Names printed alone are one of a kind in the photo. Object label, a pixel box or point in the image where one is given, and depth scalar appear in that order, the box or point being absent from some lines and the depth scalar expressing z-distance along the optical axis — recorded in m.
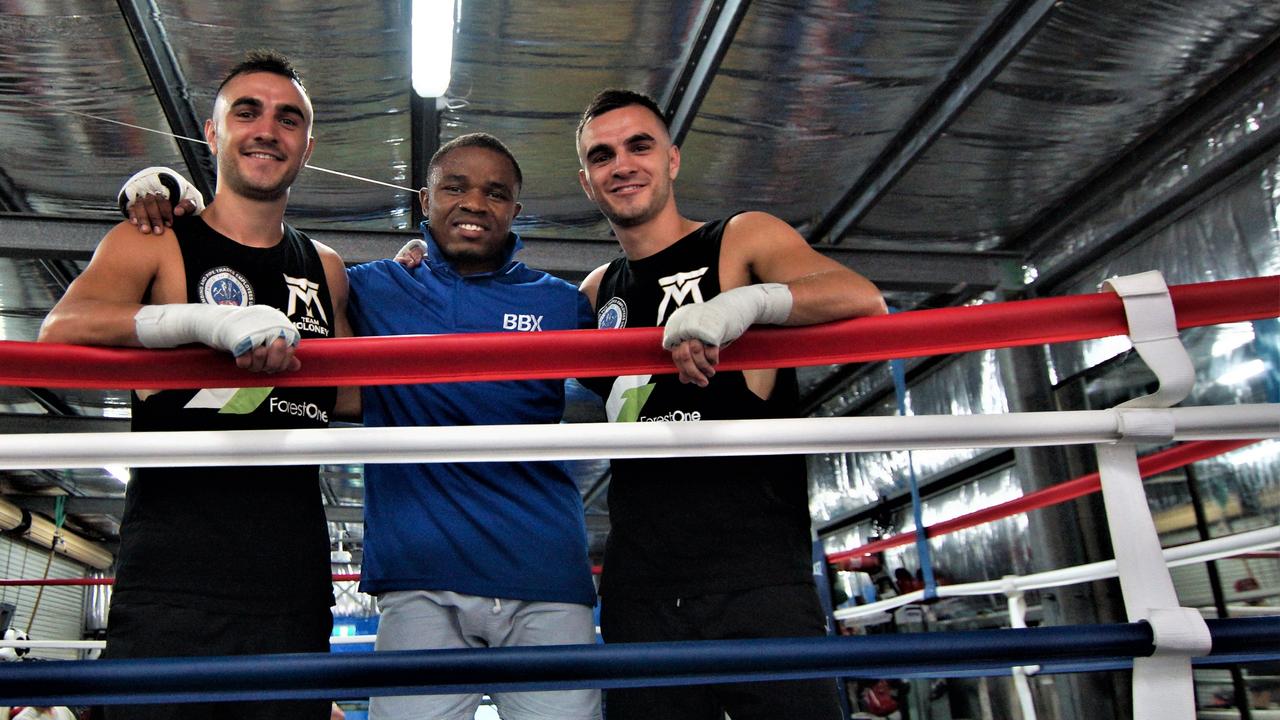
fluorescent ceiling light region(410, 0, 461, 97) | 3.30
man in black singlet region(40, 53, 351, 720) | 1.29
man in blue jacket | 1.50
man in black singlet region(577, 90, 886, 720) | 1.39
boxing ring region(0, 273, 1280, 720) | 0.96
